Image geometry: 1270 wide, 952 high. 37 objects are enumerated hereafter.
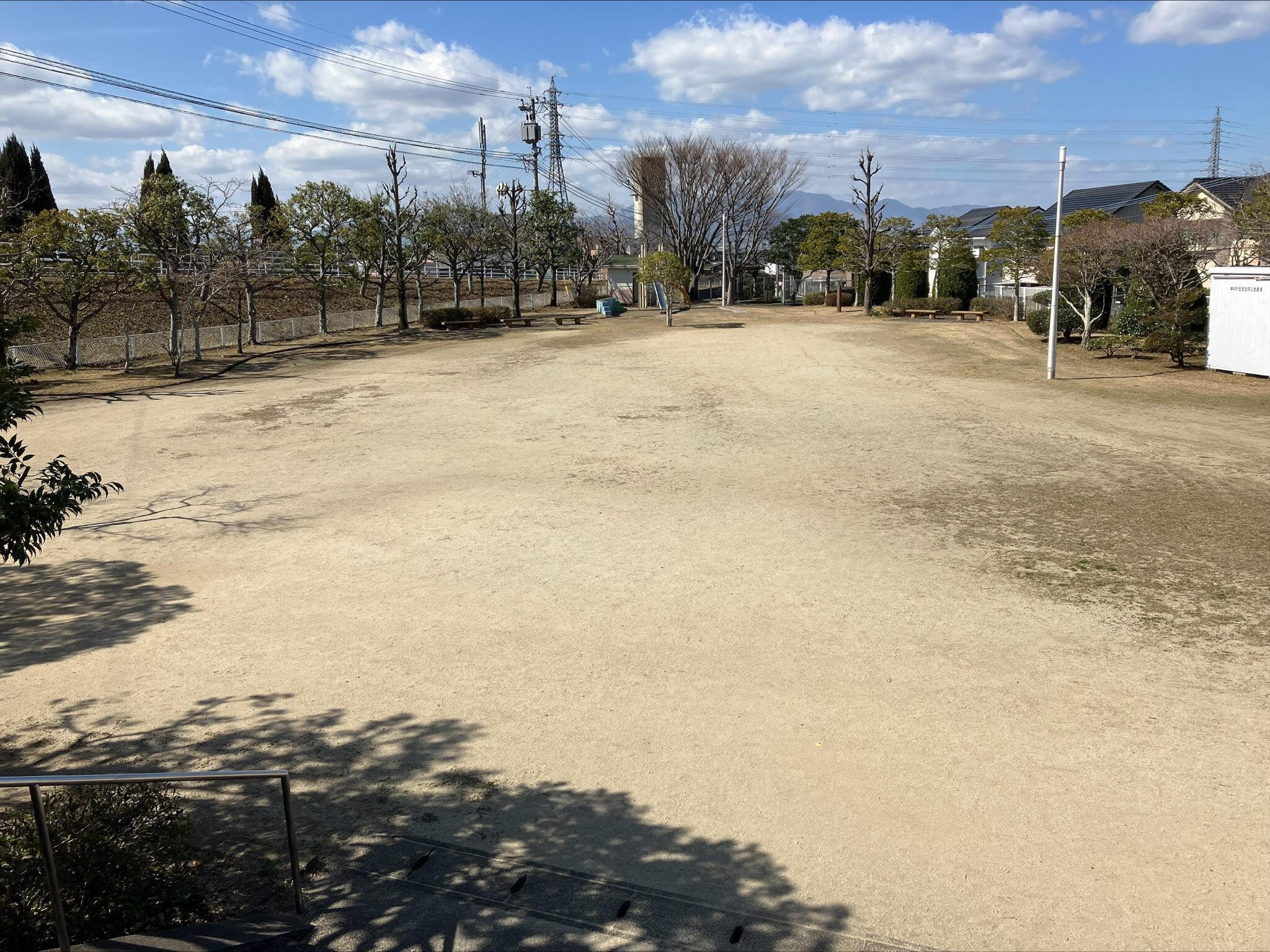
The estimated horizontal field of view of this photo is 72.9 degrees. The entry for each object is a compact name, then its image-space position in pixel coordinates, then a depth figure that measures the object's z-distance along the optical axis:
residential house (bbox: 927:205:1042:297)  42.60
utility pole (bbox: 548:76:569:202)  59.44
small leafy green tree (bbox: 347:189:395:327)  31.09
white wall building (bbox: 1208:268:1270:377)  19.33
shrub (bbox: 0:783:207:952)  3.56
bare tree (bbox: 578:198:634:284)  50.00
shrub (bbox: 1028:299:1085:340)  26.11
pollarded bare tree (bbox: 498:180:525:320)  36.09
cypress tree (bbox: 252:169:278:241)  44.03
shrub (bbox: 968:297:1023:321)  33.25
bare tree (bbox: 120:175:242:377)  22.56
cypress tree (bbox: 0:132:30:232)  36.22
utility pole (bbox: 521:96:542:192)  53.72
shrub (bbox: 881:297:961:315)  35.19
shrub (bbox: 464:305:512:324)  33.50
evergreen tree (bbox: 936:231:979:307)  36.16
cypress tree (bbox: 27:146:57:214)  37.81
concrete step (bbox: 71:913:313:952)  3.55
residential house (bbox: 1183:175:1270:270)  23.36
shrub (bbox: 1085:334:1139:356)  22.69
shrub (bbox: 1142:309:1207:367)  20.67
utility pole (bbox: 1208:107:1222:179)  63.33
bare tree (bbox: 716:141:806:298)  46.75
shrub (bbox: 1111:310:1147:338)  22.48
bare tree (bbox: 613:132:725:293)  46.56
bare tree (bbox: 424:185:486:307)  36.75
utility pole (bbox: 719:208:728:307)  44.12
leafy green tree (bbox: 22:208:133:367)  20.27
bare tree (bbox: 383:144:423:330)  31.38
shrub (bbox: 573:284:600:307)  44.00
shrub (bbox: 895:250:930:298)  37.75
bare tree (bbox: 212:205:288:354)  24.66
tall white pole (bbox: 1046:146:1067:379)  18.72
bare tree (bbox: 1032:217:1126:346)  22.17
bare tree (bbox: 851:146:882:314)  36.84
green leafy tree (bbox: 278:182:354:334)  29.73
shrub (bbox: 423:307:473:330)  32.69
